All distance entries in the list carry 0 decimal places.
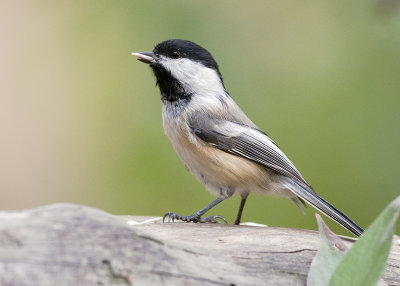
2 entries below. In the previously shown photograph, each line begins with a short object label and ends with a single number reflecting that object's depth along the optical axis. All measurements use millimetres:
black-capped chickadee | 2996
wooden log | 2719
